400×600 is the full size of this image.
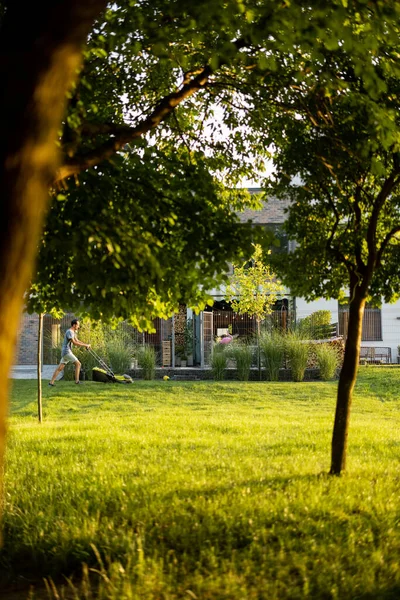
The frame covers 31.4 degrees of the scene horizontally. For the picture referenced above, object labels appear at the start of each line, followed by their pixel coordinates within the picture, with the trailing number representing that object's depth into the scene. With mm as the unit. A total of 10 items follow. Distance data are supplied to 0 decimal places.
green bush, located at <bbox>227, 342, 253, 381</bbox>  21000
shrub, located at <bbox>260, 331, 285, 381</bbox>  21016
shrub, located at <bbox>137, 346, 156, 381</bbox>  21297
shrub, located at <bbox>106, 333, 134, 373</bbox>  21297
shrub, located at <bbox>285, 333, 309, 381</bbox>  20719
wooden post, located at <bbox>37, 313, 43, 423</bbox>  11109
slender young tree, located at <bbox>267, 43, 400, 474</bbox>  6621
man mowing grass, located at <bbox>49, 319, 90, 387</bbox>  18062
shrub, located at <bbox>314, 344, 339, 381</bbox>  20938
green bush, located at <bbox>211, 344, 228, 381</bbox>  21188
